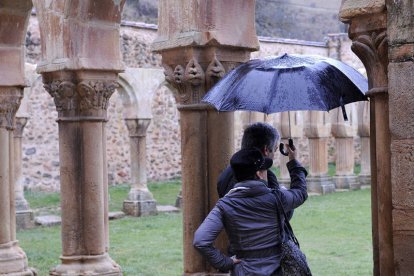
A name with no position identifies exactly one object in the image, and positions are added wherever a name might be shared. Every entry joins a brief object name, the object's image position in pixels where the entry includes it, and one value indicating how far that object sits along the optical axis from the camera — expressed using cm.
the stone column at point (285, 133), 1897
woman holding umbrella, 399
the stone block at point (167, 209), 1600
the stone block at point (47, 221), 1438
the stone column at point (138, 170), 1568
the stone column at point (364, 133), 2088
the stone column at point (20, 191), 1385
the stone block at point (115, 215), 1504
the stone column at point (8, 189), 852
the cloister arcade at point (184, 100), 330
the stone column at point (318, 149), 1991
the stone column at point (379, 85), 359
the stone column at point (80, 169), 709
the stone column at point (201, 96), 547
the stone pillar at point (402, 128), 323
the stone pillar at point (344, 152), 2064
